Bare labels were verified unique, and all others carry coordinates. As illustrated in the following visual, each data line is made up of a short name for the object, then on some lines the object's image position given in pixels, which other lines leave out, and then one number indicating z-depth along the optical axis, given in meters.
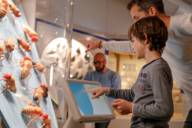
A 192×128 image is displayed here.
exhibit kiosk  1.46
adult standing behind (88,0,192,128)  1.54
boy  1.38
